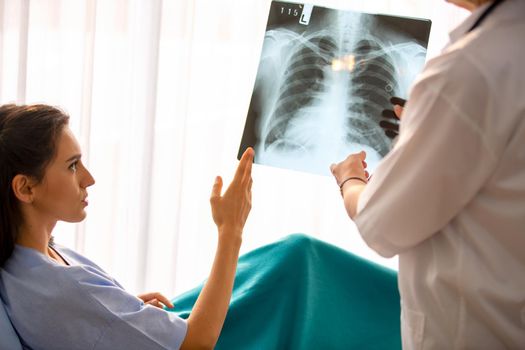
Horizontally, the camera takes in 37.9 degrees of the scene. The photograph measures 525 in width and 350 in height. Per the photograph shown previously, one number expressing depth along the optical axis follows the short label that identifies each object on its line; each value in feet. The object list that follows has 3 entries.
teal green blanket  6.15
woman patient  5.05
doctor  3.74
